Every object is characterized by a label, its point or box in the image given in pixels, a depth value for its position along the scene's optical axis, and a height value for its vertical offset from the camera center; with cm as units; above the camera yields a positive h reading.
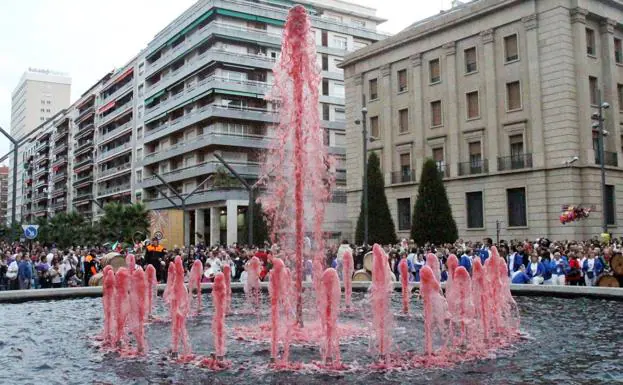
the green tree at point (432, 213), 3300 +130
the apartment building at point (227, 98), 5409 +1348
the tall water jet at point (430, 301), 788 -86
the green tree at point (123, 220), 4847 +194
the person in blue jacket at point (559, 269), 1595 -91
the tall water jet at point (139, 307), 828 -90
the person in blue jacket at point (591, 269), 1570 -92
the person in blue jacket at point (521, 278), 1673 -117
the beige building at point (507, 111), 3334 +762
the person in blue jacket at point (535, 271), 1616 -96
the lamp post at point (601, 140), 2356 +366
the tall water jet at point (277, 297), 752 -80
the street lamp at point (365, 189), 2526 +211
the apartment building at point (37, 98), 14888 +3712
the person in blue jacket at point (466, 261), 1705 -70
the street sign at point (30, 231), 2796 +73
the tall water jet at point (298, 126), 1035 +206
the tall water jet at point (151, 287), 1202 -94
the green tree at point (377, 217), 3497 +124
